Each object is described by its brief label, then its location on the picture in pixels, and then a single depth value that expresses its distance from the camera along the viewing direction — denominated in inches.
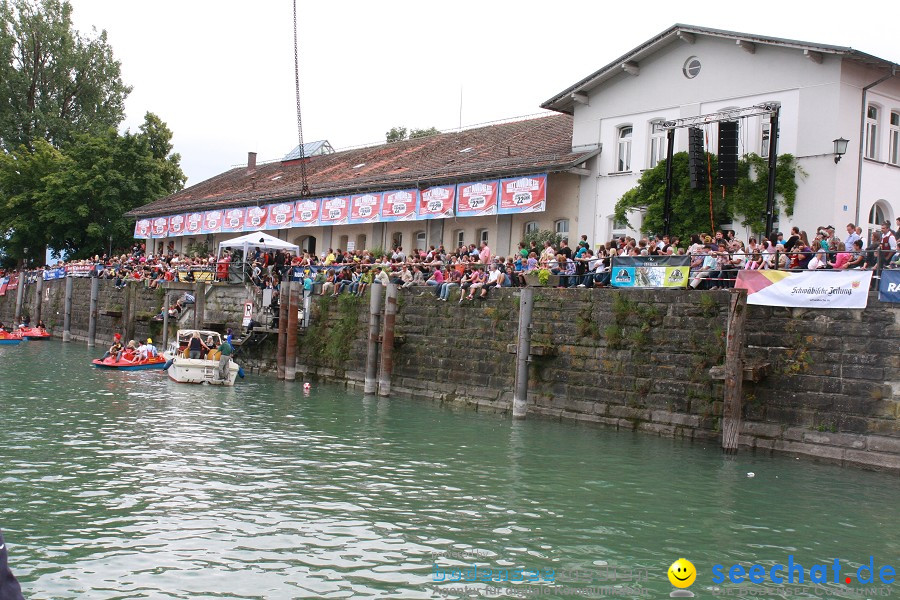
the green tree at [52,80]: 2393.0
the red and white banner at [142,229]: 2160.4
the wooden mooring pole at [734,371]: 690.2
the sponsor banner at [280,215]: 1677.7
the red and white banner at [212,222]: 1884.8
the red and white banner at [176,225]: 2004.2
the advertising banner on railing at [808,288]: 666.8
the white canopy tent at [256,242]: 1358.3
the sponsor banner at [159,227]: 2073.1
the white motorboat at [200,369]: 1113.4
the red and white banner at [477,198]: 1258.6
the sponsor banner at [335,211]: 1544.0
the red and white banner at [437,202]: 1330.0
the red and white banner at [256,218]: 1739.7
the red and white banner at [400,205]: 1397.6
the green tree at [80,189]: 2229.3
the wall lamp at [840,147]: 909.2
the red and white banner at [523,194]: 1191.6
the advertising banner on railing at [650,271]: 775.7
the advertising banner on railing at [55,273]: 1969.5
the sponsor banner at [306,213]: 1615.4
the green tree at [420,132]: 2280.6
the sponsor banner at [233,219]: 1813.5
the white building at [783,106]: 953.5
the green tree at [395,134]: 2486.5
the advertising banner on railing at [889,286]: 648.4
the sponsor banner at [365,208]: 1472.7
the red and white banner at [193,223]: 1942.8
